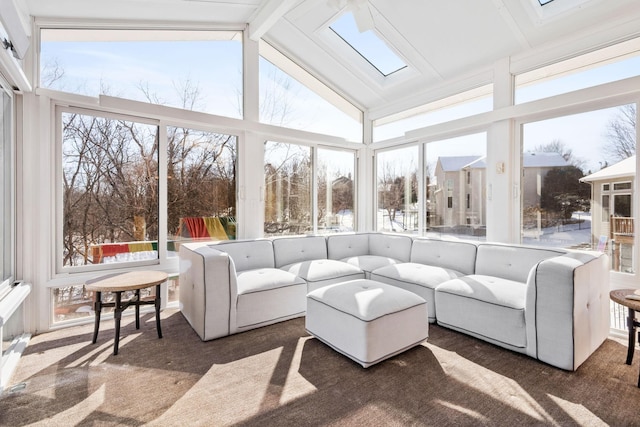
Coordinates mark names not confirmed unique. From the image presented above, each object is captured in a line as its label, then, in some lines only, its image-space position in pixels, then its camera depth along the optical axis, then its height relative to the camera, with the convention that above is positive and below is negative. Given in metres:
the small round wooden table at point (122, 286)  2.45 -0.56
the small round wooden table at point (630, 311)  2.06 -0.69
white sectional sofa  2.22 -0.66
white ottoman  2.21 -0.81
